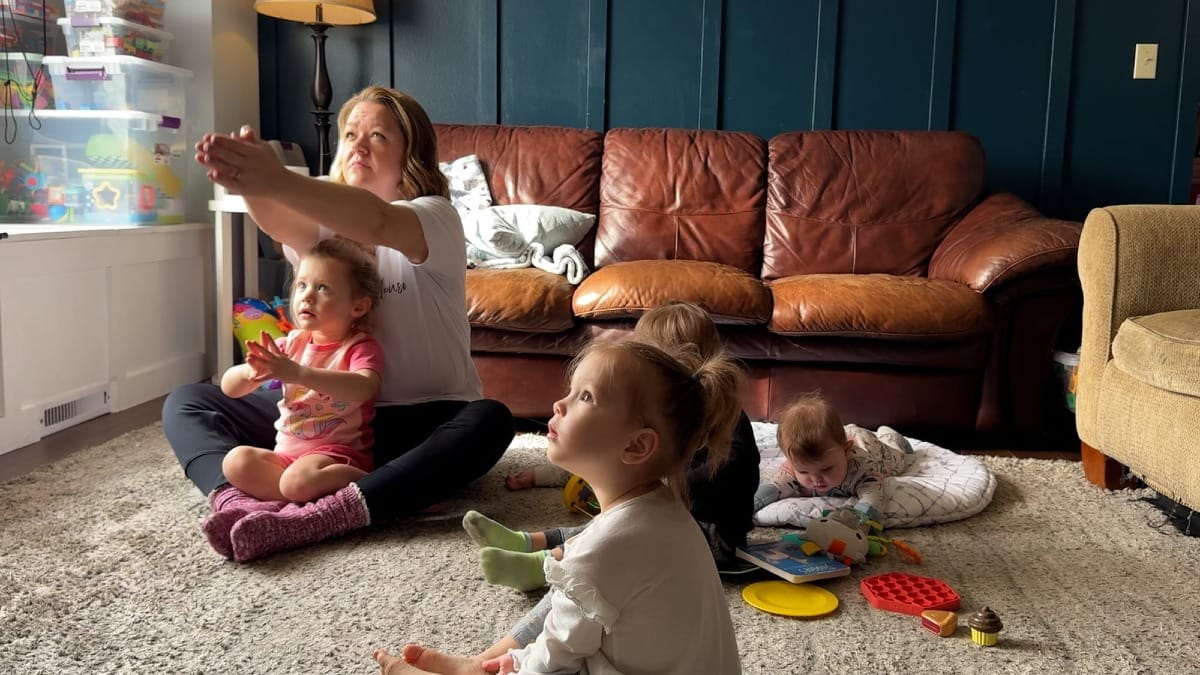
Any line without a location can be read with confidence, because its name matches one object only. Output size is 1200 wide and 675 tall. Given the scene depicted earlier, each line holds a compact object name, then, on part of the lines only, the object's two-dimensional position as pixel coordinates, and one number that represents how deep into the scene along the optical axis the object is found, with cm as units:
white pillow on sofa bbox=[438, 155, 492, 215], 358
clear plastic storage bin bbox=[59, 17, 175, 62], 318
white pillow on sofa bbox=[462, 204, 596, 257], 331
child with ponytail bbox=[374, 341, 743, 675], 109
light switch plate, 383
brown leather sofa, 288
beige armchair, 223
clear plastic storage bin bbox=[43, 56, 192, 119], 316
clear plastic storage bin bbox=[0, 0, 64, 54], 309
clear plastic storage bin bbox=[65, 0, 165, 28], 316
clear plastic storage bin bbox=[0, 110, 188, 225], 315
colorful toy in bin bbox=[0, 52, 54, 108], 311
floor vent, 277
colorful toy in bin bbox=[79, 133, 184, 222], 319
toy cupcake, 159
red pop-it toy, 172
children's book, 182
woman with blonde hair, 190
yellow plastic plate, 170
